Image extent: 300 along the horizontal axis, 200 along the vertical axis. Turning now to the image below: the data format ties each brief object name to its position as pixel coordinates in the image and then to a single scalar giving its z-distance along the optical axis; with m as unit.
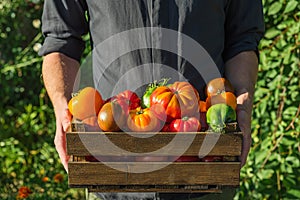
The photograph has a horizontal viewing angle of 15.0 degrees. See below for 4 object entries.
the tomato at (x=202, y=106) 2.53
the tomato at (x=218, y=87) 2.60
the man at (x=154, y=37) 2.78
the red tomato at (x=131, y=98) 2.52
